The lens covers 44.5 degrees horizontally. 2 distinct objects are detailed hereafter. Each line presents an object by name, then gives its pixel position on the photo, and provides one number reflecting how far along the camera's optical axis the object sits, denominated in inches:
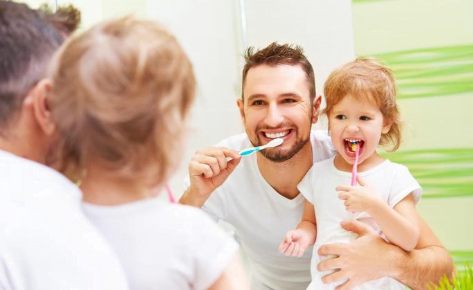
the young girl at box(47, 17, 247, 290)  19.4
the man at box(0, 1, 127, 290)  19.0
